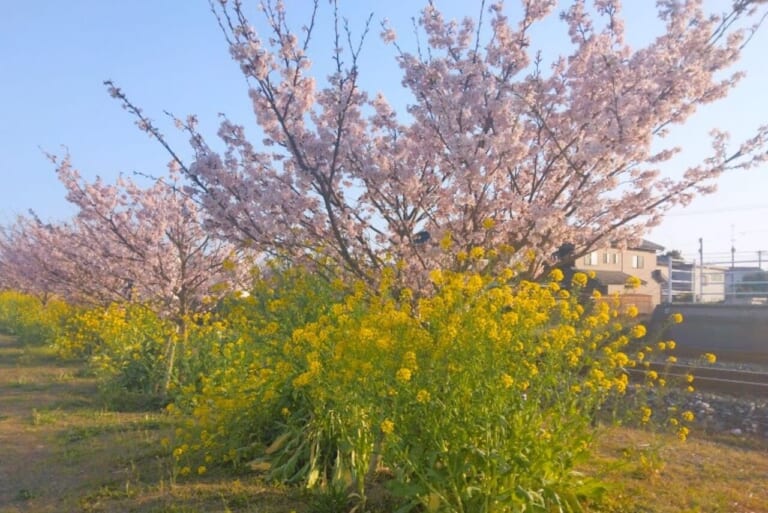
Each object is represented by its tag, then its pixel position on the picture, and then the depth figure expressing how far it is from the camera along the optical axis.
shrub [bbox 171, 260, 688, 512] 3.73
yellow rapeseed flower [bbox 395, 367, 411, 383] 3.49
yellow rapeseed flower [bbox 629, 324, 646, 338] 4.32
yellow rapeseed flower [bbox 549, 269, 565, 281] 4.74
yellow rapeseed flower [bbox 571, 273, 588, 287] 4.45
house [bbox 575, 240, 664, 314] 31.05
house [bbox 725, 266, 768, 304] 19.57
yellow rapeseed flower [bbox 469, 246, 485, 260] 4.54
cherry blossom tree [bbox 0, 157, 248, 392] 9.02
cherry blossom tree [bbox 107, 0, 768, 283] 5.33
